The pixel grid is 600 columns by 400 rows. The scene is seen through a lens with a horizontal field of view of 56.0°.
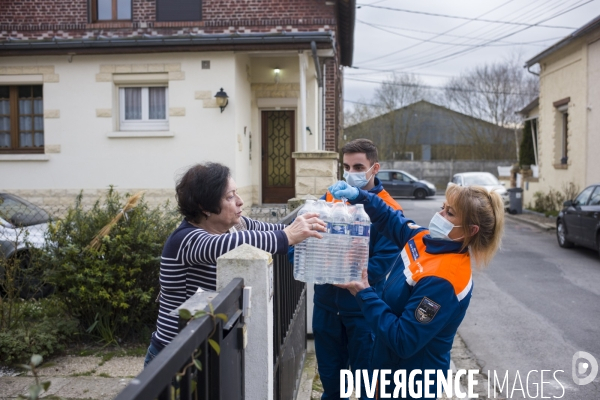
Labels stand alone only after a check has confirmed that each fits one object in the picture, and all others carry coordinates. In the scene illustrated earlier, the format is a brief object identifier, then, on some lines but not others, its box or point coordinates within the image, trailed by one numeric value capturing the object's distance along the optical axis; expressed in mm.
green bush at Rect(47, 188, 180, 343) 5543
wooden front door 16234
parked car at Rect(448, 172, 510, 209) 26419
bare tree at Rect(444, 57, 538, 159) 46531
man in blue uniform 3625
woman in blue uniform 2512
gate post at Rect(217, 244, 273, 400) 2340
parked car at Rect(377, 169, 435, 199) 34688
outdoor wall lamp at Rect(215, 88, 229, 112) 13164
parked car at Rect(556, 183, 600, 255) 12203
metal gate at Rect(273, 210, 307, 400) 3074
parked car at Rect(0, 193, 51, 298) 5660
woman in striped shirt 2545
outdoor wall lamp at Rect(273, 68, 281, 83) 15340
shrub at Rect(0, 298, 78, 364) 5102
